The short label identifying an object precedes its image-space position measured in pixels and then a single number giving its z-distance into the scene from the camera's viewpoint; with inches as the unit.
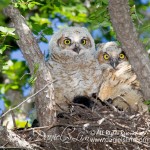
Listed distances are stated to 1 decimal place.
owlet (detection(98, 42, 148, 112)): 499.8
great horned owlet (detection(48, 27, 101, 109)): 502.9
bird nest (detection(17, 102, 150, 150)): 423.5
